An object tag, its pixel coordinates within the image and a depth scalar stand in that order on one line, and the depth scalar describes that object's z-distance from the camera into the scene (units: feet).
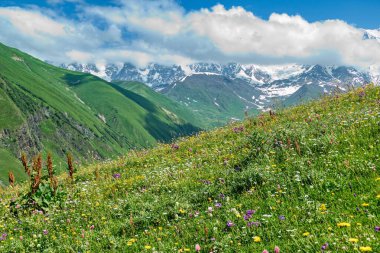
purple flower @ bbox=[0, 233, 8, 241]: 29.43
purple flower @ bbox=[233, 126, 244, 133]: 53.39
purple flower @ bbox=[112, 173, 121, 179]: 44.86
